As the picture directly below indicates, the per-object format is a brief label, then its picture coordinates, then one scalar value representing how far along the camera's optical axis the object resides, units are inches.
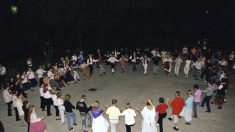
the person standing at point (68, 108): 513.3
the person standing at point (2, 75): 785.6
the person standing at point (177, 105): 513.1
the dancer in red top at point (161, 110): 487.8
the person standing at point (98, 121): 458.6
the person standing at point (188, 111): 534.6
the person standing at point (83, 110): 505.7
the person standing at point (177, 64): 830.5
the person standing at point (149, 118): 464.1
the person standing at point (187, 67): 812.9
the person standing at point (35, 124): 453.7
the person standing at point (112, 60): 870.4
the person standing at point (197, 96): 559.8
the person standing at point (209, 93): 585.3
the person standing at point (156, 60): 857.7
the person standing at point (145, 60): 848.3
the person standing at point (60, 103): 539.8
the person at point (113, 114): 482.6
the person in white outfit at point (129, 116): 474.9
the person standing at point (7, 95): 589.3
